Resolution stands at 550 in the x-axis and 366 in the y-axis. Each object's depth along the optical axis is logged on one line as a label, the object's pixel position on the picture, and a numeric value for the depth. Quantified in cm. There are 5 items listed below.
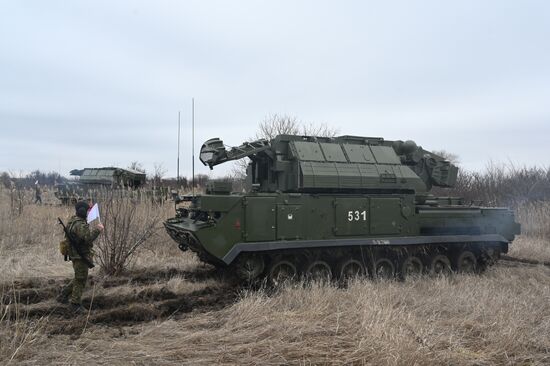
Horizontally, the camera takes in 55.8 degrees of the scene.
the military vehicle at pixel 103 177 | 2080
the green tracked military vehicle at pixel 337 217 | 834
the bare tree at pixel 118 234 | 927
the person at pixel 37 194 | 1689
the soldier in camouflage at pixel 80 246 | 668
